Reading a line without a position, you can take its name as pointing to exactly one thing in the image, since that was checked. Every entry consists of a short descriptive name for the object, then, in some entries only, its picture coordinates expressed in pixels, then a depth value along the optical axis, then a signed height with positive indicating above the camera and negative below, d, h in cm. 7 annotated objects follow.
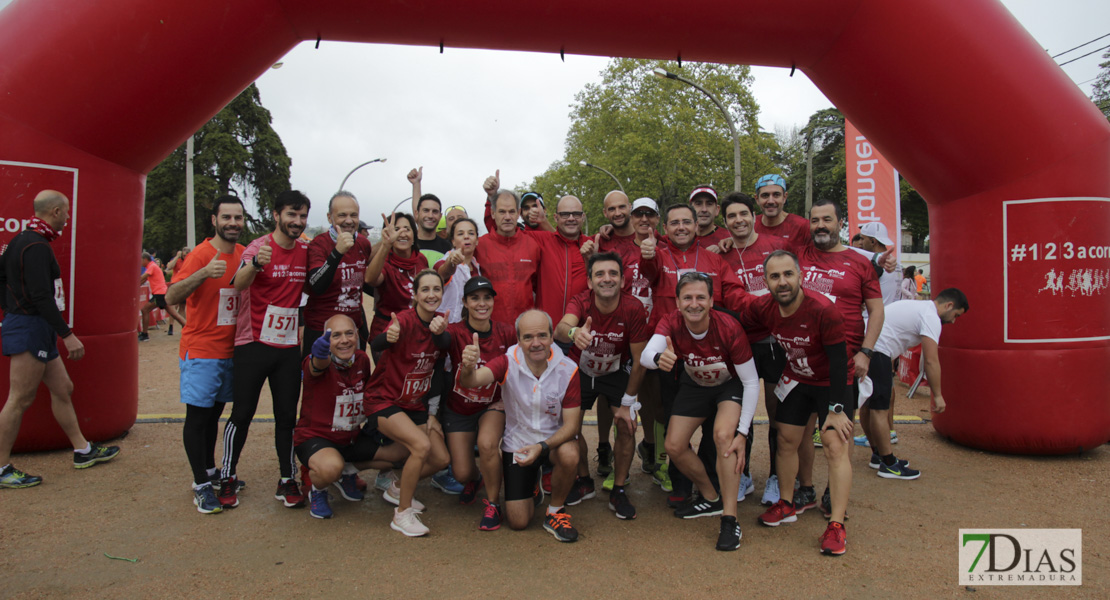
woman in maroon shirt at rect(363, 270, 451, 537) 421 -49
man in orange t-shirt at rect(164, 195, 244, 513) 442 -24
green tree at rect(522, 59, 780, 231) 2850 +865
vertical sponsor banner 1020 +217
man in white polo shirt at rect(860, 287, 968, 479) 523 -30
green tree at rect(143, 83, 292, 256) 3086 +711
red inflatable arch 483 +161
